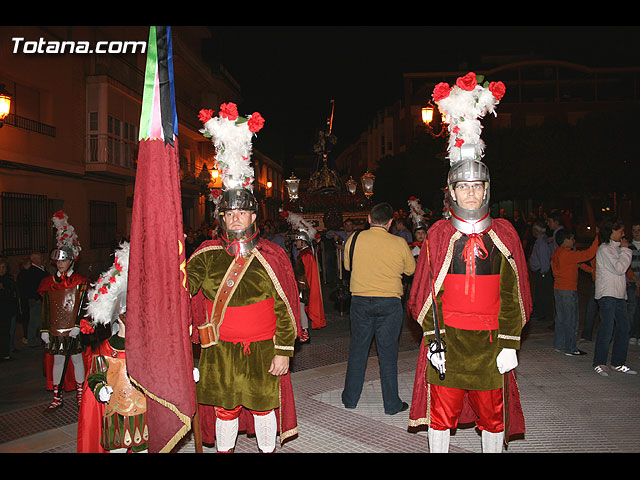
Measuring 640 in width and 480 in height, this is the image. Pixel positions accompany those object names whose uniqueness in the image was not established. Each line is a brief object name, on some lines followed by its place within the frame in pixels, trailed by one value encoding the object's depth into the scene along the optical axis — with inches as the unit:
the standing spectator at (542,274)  394.9
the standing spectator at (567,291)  311.6
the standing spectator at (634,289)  313.9
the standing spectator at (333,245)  492.5
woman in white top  270.8
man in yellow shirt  224.4
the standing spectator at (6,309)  326.6
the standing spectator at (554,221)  422.6
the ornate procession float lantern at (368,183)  814.5
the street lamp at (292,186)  821.2
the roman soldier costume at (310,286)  346.8
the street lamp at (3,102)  404.9
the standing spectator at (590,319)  332.5
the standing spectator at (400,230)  522.4
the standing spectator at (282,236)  440.3
